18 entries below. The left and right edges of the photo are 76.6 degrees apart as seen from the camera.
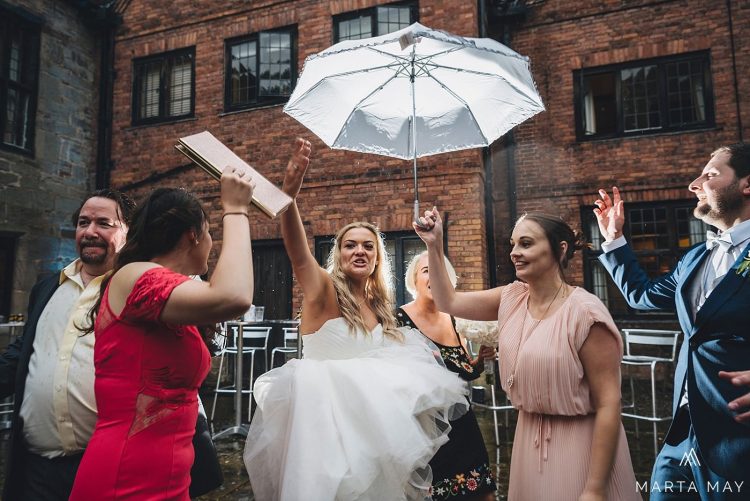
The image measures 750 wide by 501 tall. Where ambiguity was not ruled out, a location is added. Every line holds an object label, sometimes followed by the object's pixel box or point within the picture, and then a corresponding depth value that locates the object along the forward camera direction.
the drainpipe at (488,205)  8.14
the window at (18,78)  8.24
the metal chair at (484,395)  4.95
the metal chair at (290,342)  6.91
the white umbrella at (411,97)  3.21
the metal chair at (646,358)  5.44
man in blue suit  1.78
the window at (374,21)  8.31
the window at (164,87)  9.53
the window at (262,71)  8.83
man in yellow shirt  1.80
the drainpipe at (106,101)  9.62
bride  1.77
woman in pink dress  1.69
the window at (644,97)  8.41
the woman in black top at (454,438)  2.26
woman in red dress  1.31
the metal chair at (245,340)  6.50
